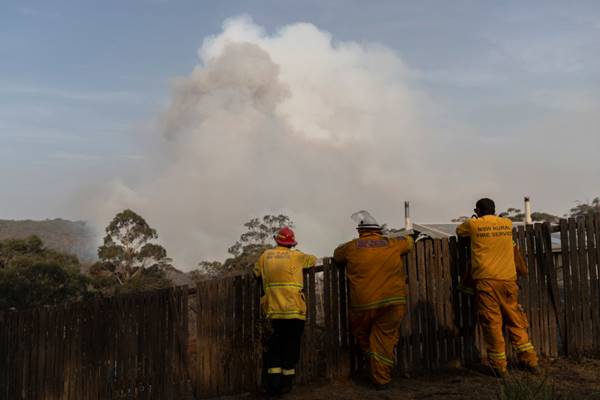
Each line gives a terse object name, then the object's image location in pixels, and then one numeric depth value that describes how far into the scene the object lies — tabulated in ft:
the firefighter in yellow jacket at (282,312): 21.17
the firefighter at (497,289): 21.26
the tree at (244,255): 119.61
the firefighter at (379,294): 21.08
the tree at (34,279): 101.81
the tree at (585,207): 152.97
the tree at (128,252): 124.36
